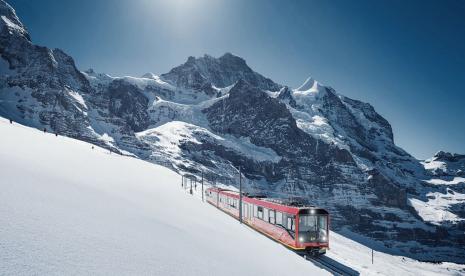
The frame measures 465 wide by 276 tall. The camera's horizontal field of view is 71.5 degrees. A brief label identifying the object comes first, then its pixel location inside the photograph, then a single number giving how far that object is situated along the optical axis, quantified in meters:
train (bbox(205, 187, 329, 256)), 24.03
